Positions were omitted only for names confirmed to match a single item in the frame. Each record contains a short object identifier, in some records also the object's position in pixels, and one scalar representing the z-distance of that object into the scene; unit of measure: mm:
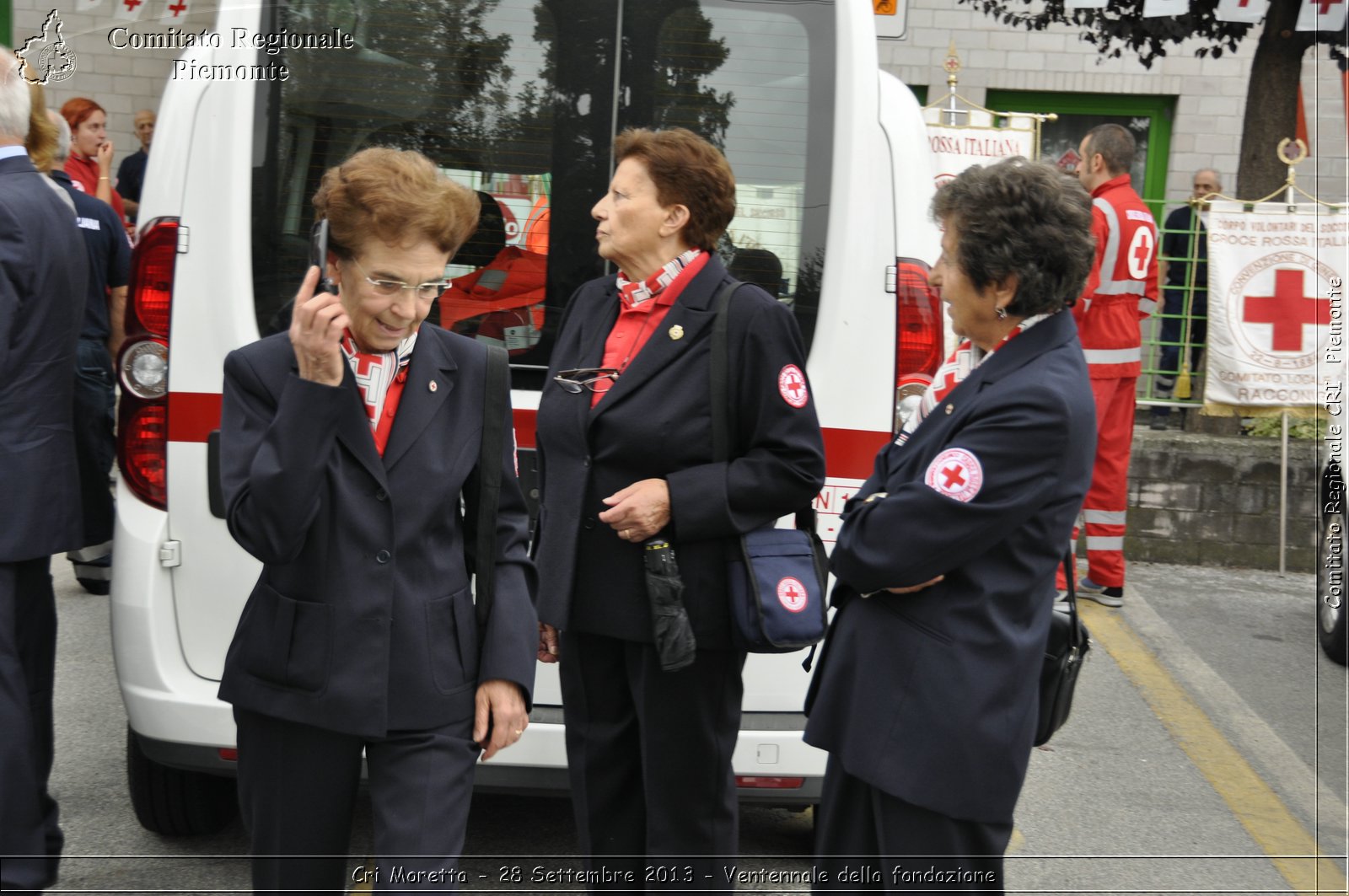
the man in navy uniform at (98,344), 3807
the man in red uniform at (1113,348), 7340
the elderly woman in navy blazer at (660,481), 3082
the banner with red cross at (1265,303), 8703
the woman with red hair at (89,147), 8031
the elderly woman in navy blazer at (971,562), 2479
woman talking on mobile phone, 2355
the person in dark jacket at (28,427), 3408
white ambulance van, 3494
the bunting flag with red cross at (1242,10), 9688
